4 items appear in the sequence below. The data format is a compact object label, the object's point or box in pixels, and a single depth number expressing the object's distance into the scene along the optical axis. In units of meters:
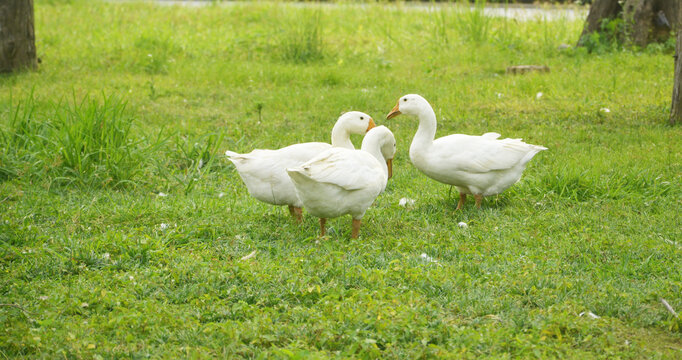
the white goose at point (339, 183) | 9.39
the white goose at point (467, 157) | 11.21
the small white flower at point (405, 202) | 11.96
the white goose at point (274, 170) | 10.44
